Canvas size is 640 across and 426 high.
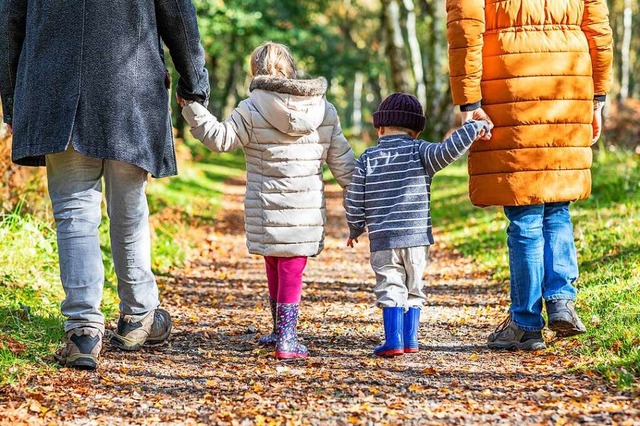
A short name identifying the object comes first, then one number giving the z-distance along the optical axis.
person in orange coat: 9.12
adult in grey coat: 8.31
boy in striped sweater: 9.20
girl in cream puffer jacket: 9.12
